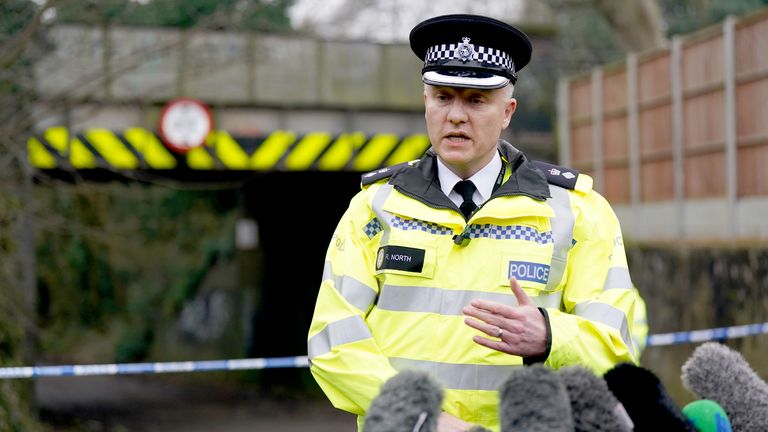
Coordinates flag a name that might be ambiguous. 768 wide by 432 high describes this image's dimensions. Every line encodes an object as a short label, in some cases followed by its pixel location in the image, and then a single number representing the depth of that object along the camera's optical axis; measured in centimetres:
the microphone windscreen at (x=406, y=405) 468
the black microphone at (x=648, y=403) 488
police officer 577
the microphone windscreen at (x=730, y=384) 527
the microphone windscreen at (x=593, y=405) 466
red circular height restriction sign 2530
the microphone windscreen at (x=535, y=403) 452
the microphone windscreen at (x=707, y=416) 504
